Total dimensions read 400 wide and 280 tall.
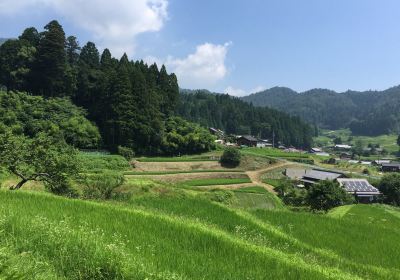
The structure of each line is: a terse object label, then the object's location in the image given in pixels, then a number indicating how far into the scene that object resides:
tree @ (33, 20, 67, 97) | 56.94
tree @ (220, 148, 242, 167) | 59.81
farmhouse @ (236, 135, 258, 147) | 97.94
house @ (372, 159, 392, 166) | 106.35
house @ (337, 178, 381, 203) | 49.38
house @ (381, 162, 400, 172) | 88.88
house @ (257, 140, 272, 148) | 110.28
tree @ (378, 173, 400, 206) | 48.53
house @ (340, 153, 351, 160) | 126.05
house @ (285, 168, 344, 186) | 59.06
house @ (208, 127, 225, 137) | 103.18
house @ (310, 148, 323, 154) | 138.31
